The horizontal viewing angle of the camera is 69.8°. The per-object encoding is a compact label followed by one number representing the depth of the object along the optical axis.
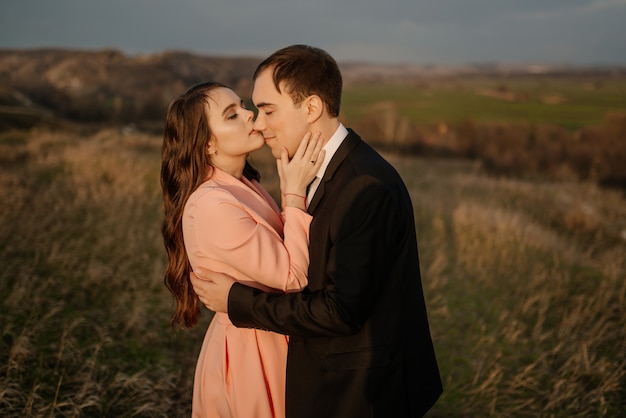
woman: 1.89
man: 1.67
